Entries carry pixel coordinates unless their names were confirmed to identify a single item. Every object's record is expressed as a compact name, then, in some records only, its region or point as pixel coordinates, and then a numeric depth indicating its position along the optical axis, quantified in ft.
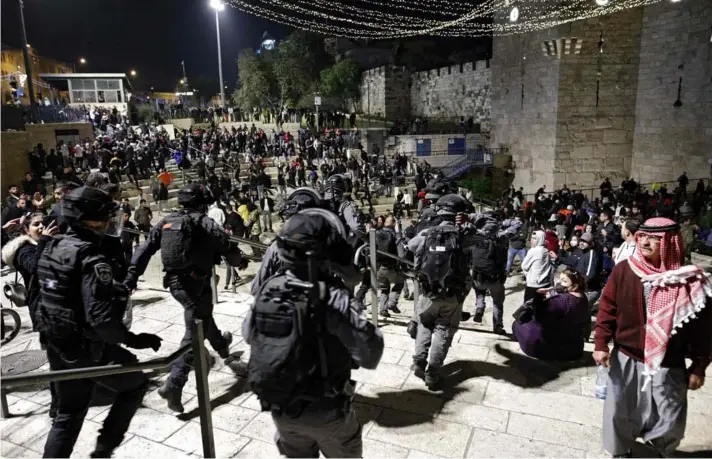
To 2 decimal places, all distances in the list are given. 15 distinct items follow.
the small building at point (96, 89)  111.65
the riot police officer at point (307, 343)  6.73
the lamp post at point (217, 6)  76.63
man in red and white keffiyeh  7.99
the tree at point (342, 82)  118.21
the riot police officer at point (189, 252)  11.64
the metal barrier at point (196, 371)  6.81
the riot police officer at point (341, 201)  15.85
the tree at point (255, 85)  116.88
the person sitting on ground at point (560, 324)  13.26
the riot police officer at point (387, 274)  20.72
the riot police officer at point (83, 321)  8.19
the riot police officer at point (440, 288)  12.21
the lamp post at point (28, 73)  50.46
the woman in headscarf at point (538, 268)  18.40
